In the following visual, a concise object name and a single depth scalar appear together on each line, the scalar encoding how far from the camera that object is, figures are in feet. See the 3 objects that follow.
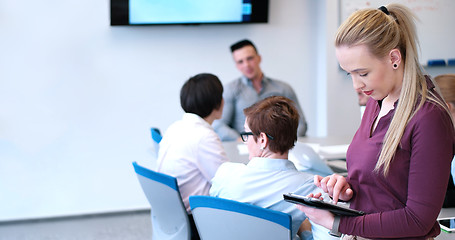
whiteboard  15.43
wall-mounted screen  14.06
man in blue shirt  13.69
